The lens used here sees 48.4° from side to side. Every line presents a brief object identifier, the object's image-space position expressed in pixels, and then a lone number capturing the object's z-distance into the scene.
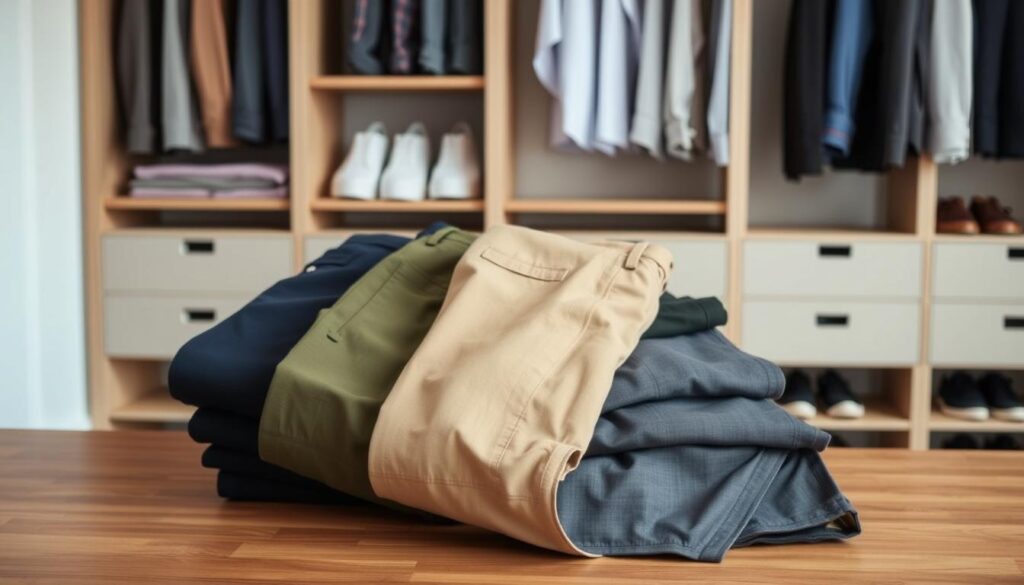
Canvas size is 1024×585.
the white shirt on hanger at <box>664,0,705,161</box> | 3.18
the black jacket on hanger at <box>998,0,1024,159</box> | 3.13
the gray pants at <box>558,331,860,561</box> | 0.92
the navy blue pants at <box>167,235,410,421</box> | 1.06
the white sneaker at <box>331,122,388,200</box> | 3.29
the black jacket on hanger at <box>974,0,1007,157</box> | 3.15
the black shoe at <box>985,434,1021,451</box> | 3.42
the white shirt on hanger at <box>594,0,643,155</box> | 3.22
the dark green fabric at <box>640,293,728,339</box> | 1.12
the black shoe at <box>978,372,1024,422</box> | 3.25
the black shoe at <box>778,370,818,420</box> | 3.25
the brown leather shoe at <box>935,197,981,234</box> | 3.20
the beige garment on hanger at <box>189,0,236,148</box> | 3.34
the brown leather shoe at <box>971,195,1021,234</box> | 3.20
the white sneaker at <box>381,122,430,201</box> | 3.28
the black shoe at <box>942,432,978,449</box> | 3.45
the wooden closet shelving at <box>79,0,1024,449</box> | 3.20
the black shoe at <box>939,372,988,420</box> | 3.24
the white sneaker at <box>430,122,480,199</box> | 3.30
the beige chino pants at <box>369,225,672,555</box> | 0.88
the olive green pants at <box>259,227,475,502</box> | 0.97
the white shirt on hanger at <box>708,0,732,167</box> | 3.15
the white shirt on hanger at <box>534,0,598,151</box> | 3.21
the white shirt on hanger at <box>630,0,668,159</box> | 3.22
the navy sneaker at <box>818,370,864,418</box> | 3.25
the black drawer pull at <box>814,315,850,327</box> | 3.25
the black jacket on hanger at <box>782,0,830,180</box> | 3.16
